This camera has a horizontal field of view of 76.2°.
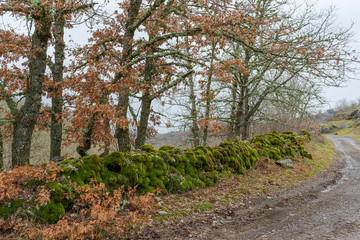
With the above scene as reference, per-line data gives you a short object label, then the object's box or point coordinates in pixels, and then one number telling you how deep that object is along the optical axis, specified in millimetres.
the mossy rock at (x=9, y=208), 3612
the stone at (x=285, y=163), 10420
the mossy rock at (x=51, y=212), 3820
